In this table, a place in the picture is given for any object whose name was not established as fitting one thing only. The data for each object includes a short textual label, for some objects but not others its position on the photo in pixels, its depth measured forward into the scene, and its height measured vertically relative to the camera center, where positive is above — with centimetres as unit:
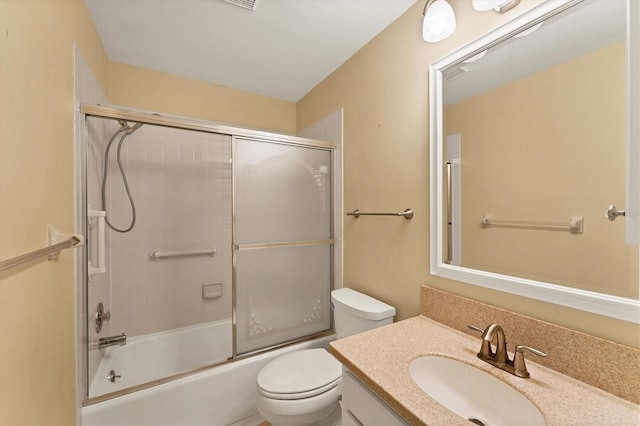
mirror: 73 +19
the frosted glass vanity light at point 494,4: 92 +77
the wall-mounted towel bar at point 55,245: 63 -10
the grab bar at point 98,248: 131 -19
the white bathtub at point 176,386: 129 -106
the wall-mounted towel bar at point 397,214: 137 -2
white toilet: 119 -87
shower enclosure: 156 -24
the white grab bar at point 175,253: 205 -34
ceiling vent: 133 +112
